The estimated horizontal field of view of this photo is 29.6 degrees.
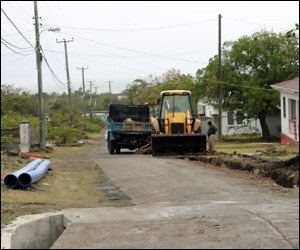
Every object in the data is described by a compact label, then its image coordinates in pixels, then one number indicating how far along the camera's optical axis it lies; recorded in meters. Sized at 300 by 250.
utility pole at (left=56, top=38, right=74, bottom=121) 62.34
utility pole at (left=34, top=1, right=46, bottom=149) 34.38
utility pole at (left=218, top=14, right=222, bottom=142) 40.64
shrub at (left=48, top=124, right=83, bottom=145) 45.81
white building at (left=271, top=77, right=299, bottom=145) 31.77
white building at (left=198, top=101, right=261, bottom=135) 52.88
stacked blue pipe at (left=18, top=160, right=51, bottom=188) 13.27
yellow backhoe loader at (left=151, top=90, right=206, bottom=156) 23.03
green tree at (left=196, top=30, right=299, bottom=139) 42.38
